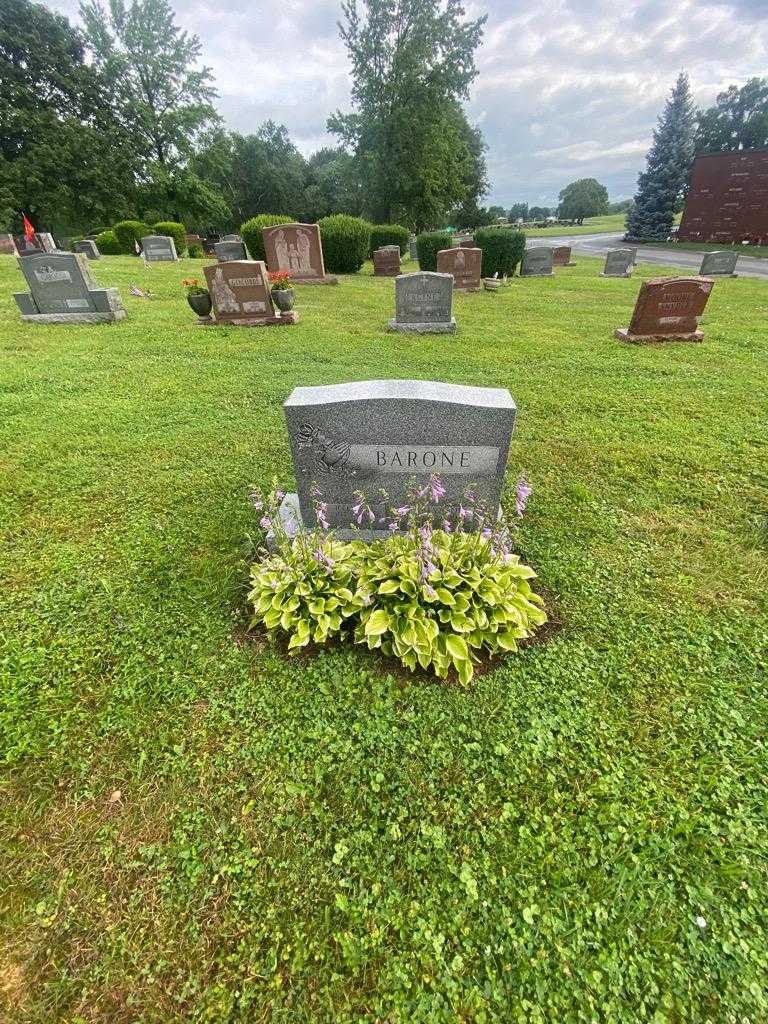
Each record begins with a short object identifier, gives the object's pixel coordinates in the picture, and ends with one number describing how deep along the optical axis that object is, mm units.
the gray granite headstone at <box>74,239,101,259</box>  21036
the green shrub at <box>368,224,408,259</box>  21484
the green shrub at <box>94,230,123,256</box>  23953
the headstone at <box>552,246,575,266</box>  23281
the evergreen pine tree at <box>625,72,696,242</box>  34562
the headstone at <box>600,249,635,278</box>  18844
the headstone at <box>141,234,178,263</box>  21844
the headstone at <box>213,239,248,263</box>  18656
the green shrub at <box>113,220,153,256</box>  23453
